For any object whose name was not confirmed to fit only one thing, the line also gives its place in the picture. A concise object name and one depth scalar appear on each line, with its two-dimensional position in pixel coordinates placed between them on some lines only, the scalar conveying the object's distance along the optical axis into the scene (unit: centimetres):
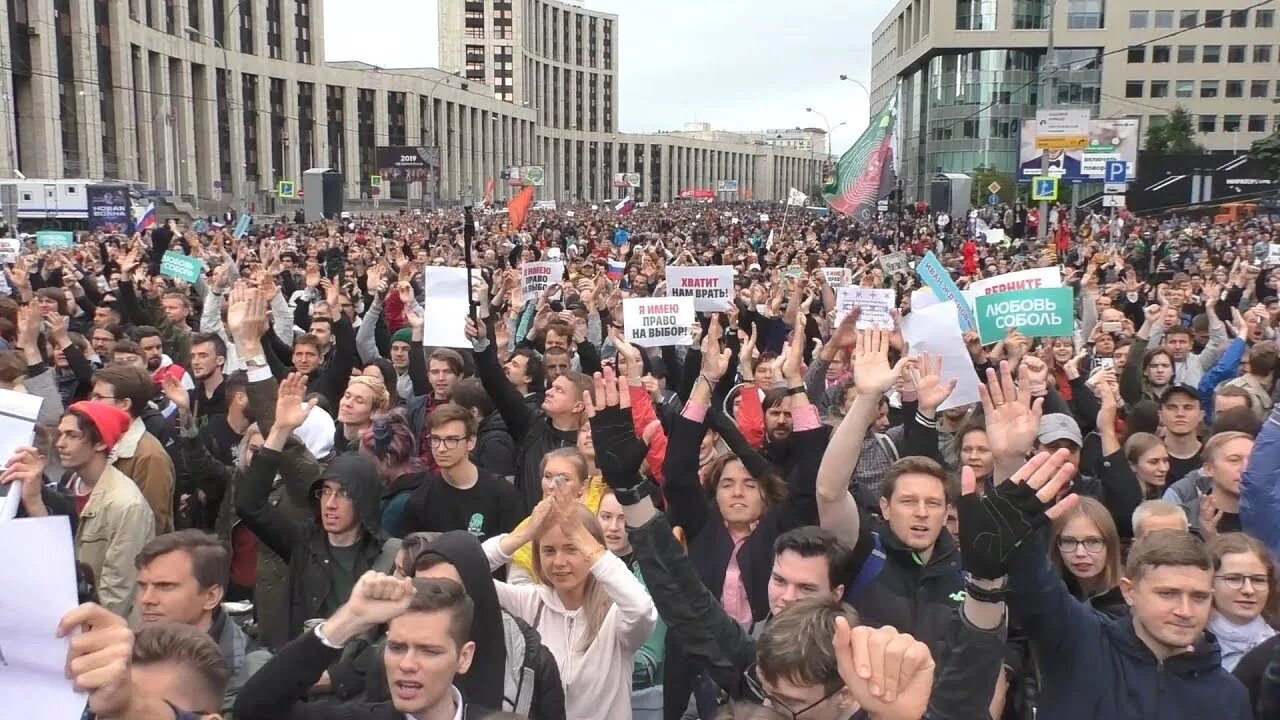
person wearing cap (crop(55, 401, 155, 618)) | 436
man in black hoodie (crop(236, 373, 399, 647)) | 432
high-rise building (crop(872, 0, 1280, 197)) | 7106
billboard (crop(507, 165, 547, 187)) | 8112
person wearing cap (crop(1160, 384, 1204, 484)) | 611
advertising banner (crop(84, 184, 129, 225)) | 3441
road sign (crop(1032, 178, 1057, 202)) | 2484
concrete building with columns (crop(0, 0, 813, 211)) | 4772
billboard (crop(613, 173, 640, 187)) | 9490
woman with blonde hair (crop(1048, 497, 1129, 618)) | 411
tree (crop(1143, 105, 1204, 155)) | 6059
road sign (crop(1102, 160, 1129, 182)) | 2594
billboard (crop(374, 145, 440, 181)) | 6300
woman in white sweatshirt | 347
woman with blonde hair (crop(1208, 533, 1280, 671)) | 364
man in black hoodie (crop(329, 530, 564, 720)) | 332
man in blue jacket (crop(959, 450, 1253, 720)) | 290
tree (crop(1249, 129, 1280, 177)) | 4422
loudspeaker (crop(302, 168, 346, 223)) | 4825
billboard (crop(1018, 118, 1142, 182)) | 3072
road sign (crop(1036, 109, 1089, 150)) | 3353
